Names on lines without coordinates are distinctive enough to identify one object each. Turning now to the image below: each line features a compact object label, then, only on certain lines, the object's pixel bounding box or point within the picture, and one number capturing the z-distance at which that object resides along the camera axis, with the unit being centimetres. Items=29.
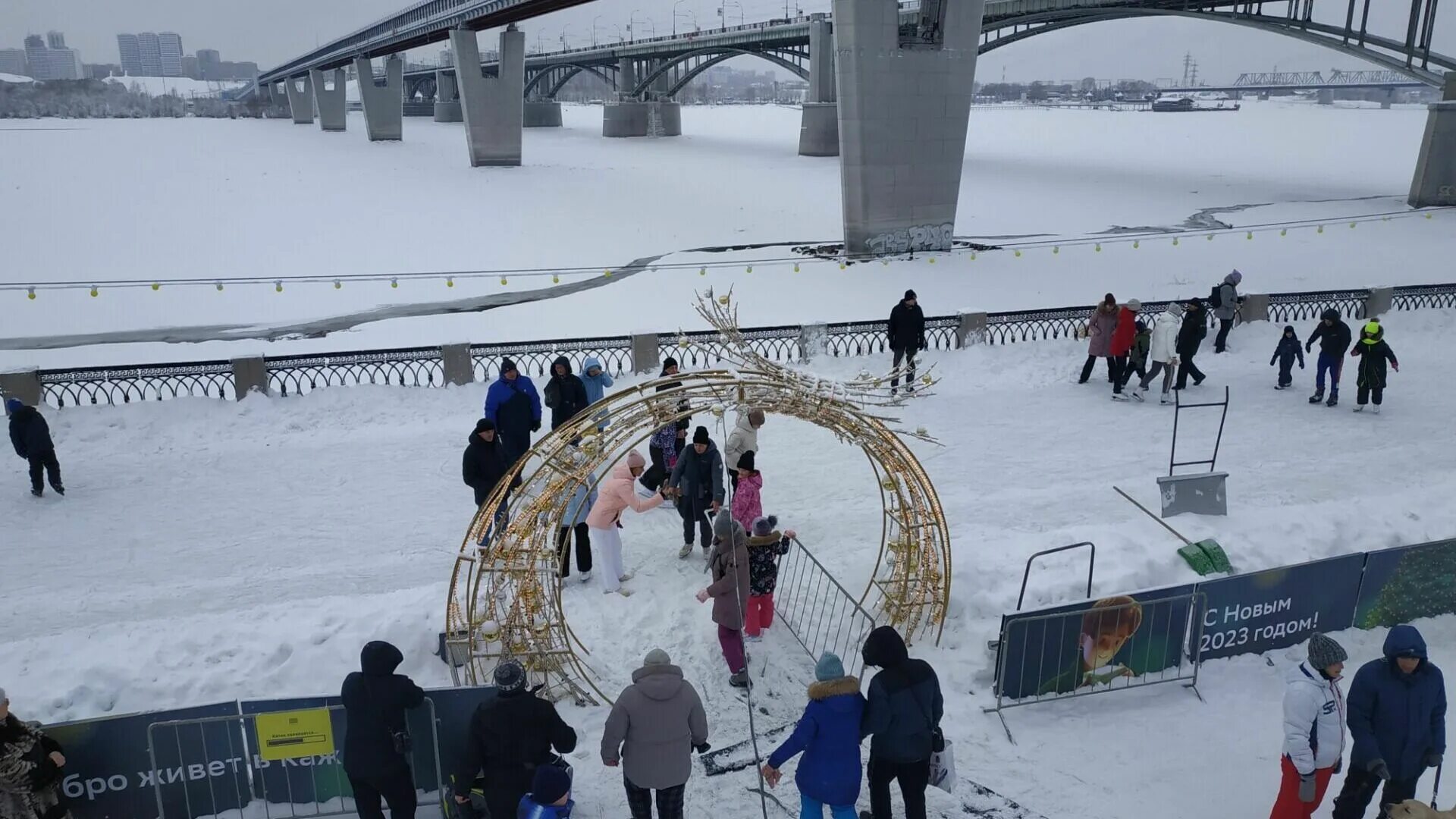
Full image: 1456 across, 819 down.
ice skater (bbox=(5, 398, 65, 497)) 1078
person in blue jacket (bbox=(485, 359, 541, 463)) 1045
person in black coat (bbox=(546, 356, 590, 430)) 1100
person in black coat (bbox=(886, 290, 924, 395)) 1474
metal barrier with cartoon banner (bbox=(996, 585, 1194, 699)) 712
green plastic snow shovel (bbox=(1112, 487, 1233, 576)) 859
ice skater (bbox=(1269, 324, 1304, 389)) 1470
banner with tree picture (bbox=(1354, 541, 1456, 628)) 801
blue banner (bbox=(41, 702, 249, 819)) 559
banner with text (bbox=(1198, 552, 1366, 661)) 760
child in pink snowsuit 873
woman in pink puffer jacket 862
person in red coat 1429
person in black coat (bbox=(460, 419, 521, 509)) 900
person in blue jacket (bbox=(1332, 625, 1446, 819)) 534
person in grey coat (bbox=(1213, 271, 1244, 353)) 1619
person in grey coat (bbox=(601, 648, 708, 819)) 535
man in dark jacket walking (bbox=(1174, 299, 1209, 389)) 1430
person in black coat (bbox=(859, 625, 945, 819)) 531
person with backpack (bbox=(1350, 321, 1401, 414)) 1350
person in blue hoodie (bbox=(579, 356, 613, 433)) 1130
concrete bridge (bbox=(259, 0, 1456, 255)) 2578
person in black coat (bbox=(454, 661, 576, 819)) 517
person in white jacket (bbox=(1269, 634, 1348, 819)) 523
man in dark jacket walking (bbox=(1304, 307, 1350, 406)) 1353
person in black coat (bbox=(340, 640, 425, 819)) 527
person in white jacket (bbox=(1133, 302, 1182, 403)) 1423
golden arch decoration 710
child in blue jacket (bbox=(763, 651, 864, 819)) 526
